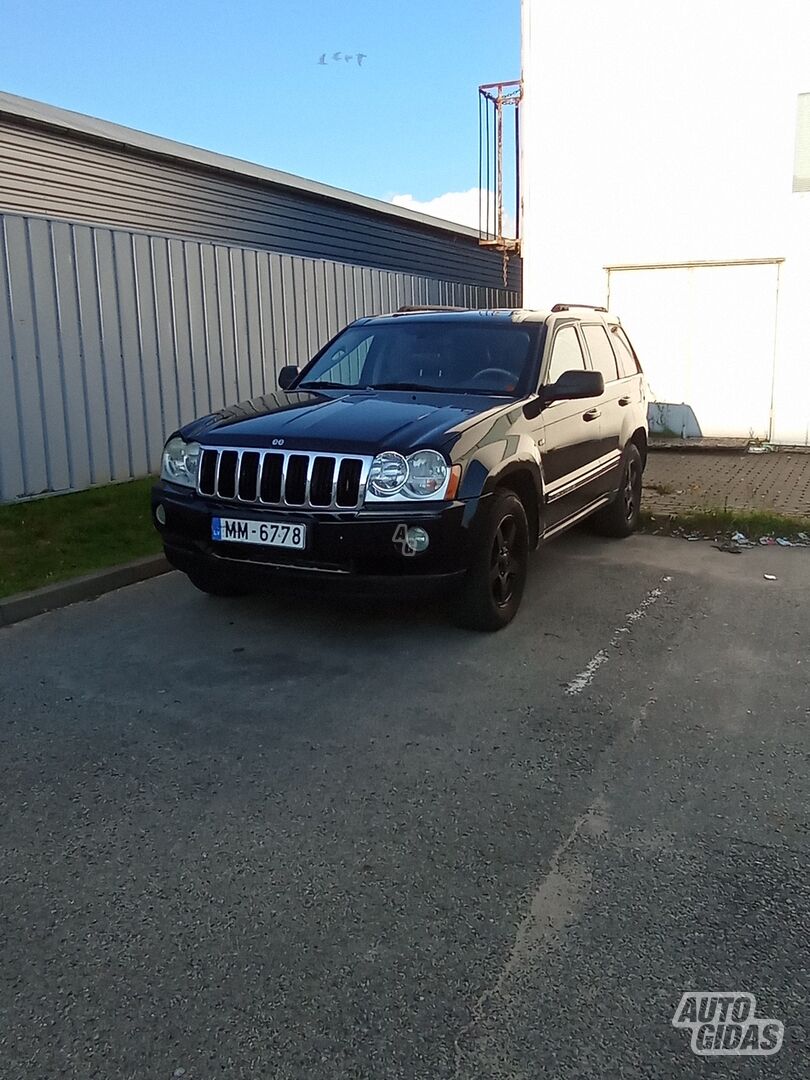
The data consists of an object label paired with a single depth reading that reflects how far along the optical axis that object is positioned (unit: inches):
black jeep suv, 194.9
